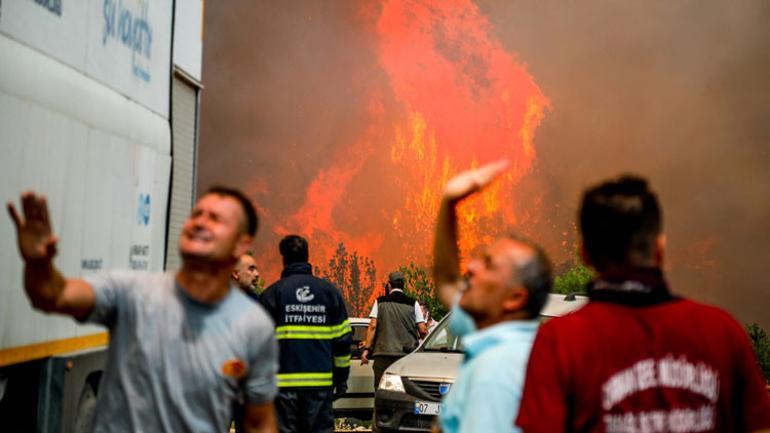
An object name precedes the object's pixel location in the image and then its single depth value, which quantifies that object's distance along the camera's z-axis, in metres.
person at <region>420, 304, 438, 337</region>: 12.80
